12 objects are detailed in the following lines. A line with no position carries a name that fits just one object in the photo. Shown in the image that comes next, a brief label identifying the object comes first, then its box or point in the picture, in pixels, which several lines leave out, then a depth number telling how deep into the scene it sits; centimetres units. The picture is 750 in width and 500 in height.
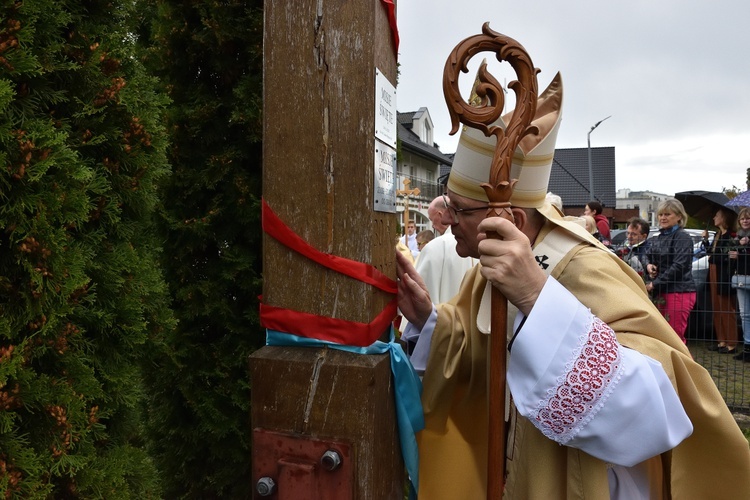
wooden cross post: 158
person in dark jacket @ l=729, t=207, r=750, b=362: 686
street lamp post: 1967
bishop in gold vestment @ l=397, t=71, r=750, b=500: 157
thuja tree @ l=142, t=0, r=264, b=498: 293
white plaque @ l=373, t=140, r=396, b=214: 163
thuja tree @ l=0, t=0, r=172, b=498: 141
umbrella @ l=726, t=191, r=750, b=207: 787
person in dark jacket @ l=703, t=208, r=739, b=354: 703
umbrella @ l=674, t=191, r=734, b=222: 827
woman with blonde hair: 694
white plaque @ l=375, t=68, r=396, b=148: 160
